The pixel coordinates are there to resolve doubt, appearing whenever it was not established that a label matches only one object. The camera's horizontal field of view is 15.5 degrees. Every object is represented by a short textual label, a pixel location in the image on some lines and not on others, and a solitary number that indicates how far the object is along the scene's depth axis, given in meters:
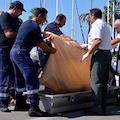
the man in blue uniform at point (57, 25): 9.19
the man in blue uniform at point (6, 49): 7.64
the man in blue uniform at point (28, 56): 7.12
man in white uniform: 7.30
